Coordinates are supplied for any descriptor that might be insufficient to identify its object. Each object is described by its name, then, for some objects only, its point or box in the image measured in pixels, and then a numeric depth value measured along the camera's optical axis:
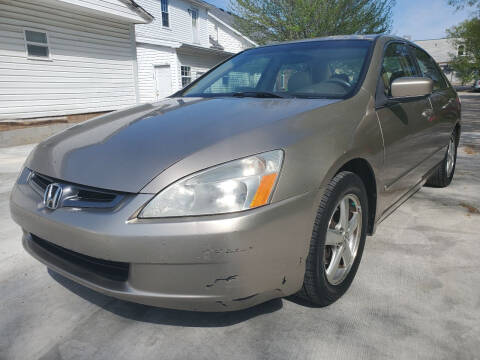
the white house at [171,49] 16.64
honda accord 1.48
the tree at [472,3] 16.05
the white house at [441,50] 49.97
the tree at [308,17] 16.67
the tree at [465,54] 31.76
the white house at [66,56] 8.88
